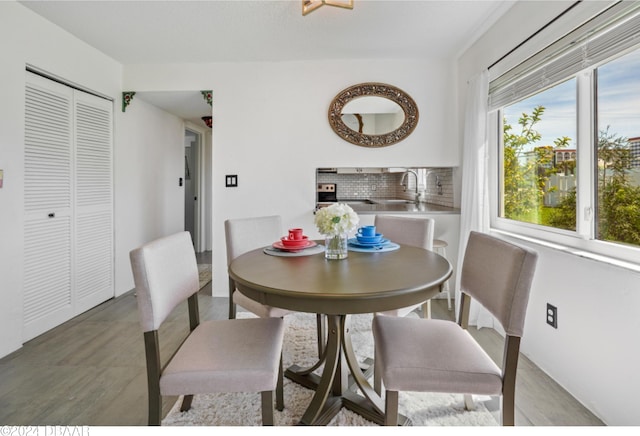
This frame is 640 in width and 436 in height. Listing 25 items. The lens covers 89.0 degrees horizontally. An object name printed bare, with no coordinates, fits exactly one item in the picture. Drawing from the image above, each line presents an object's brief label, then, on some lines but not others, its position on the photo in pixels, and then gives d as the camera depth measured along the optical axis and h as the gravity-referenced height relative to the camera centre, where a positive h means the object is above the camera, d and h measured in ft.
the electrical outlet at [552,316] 6.13 -2.01
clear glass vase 5.15 -0.58
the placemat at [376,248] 5.70 -0.68
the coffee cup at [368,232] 6.15 -0.41
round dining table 3.62 -0.90
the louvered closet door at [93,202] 9.58 +0.29
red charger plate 5.70 -0.64
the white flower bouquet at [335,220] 4.91 -0.14
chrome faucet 13.24 +1.28
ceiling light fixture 6.26 +4.01
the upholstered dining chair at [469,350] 3.73 -1.77
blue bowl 6.03 -0.53
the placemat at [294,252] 5.45 -0.71
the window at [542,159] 6.35 +1.16
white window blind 4.70 +2.78
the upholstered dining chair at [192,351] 3.80 -1.81
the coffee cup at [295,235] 5.97 -0.45
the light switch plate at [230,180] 11.07 +1.04
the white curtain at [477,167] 8.56 +1.18
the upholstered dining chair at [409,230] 7.09 -0.45
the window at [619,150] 4.91 +0.97
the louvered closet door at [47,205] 7.99 +0.15
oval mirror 10.84 +3.23
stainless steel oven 14.16 +0.82
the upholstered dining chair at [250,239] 5.88 -0.63
